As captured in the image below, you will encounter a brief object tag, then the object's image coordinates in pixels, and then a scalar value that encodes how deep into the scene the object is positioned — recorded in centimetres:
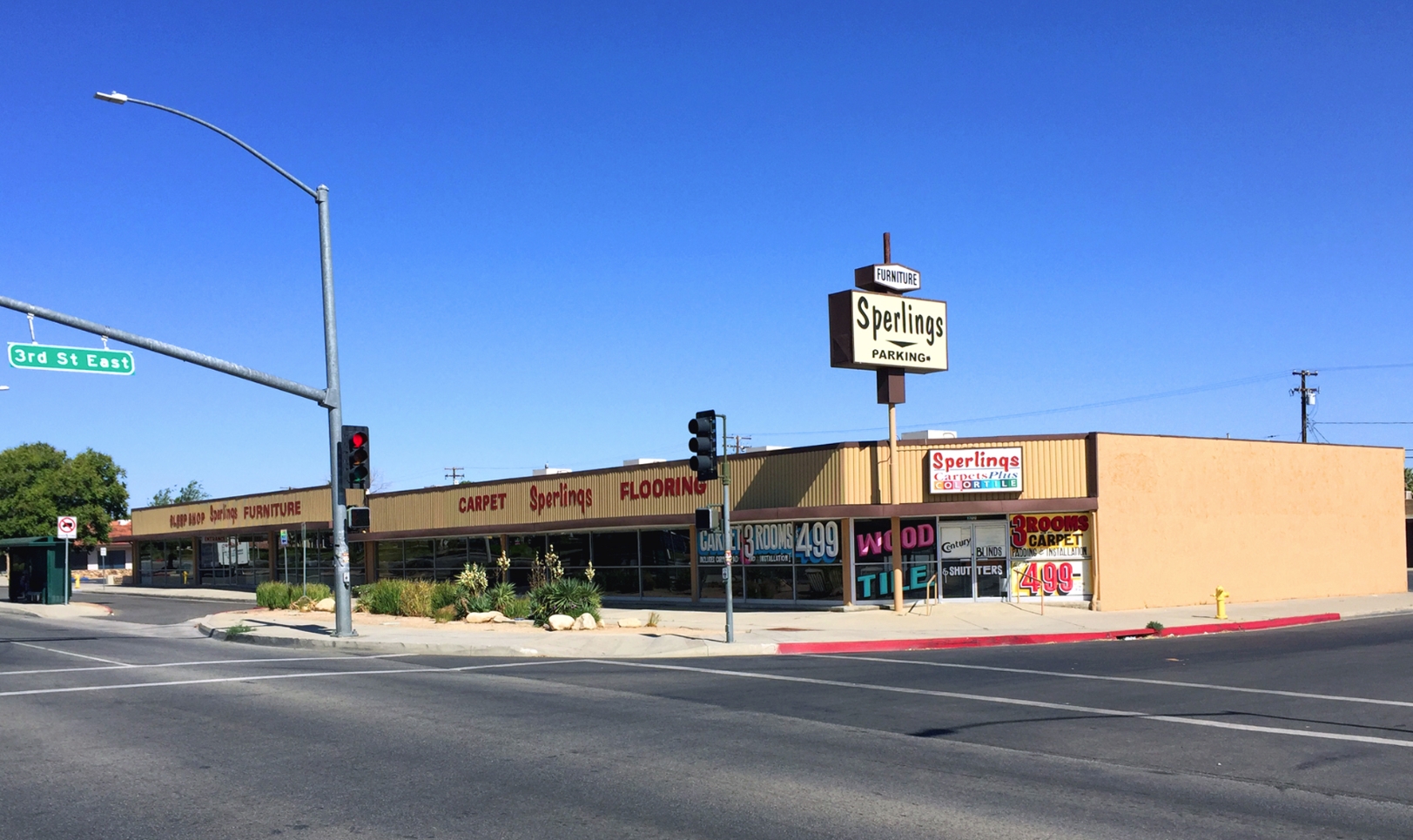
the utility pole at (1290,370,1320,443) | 6869
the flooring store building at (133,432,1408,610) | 2969
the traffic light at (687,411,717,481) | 2141
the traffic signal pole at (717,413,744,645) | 2139
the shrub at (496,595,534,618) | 2745
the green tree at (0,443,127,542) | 6488
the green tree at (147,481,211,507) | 13325
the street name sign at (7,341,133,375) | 1900
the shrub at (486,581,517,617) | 2786
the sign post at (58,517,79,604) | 4084
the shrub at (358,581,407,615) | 3120
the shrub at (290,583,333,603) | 3584
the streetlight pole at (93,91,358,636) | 2341
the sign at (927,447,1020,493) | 2950
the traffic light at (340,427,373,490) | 2325
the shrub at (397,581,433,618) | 2993
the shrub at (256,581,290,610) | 3634
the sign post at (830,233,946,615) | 2903
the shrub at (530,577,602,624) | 2623
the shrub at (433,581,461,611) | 2973
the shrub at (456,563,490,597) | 2992
